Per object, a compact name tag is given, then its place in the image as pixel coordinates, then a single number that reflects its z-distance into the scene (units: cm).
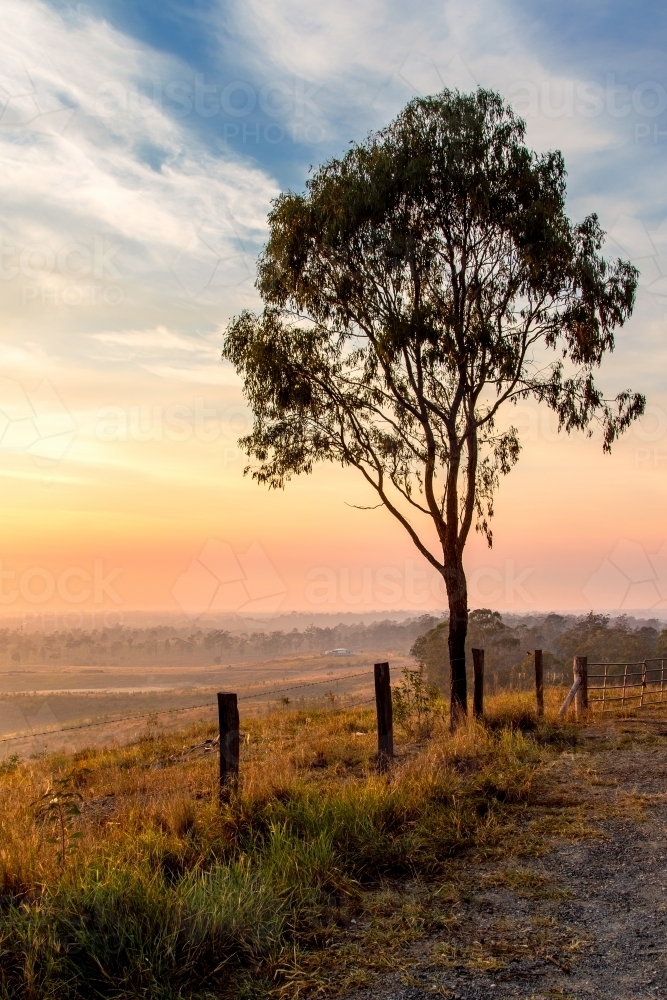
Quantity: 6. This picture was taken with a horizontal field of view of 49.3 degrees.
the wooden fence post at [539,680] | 1623
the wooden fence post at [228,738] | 787
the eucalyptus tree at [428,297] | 1480
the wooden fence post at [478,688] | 1434
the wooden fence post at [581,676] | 1644
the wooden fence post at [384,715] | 1024
